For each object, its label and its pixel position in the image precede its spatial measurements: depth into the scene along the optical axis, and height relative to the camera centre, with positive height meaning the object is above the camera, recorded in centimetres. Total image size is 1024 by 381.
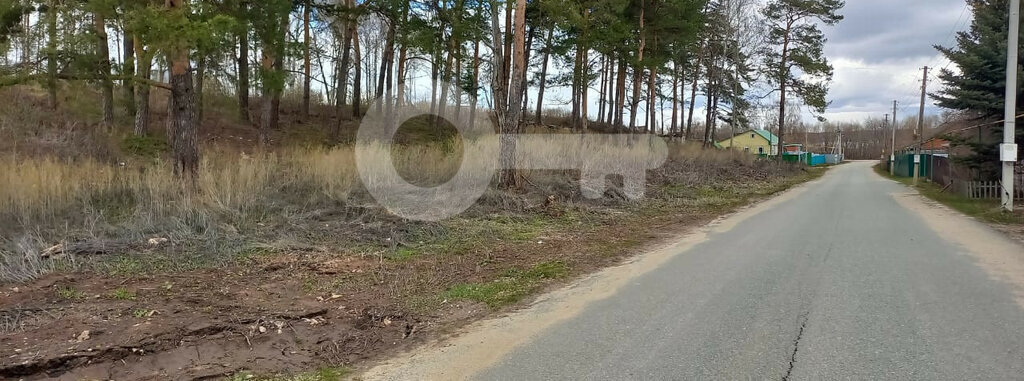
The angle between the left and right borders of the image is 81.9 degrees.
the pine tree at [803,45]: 3597 +763
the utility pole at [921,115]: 4368 +436
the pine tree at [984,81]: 1781 +283
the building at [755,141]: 9475 +424
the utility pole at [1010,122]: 1346 +119
